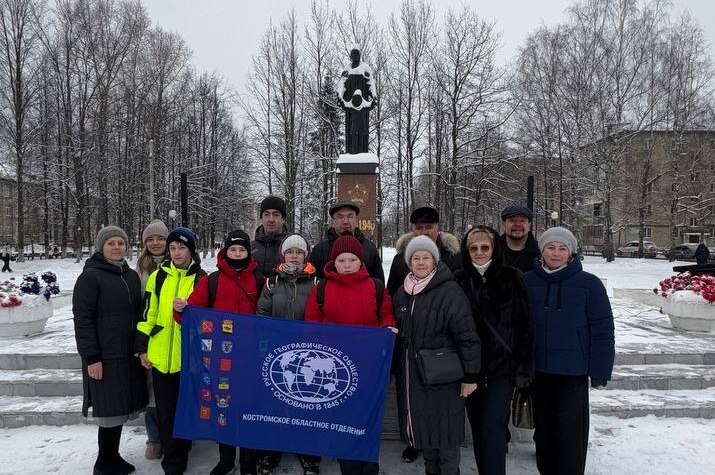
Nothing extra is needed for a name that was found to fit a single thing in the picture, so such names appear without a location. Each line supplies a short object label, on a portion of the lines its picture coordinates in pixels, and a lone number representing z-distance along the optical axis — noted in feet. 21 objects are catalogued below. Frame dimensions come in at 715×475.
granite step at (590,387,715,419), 14.88
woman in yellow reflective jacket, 10.34
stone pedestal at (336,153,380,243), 29.78
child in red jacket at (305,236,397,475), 9.87
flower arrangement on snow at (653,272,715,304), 23.07
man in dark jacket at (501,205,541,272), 12.30
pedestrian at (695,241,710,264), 68.23
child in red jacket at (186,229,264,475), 10.39
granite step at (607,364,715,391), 16.79
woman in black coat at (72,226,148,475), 10.14
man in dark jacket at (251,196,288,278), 13.19
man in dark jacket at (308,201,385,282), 12.96
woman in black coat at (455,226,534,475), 8.97
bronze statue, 32.50
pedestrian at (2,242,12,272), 67.67
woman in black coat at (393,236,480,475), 8.91
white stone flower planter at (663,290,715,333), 23.02
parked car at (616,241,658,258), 128.36
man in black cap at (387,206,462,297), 12.45
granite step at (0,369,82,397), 15.83
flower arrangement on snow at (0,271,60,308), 21.29
